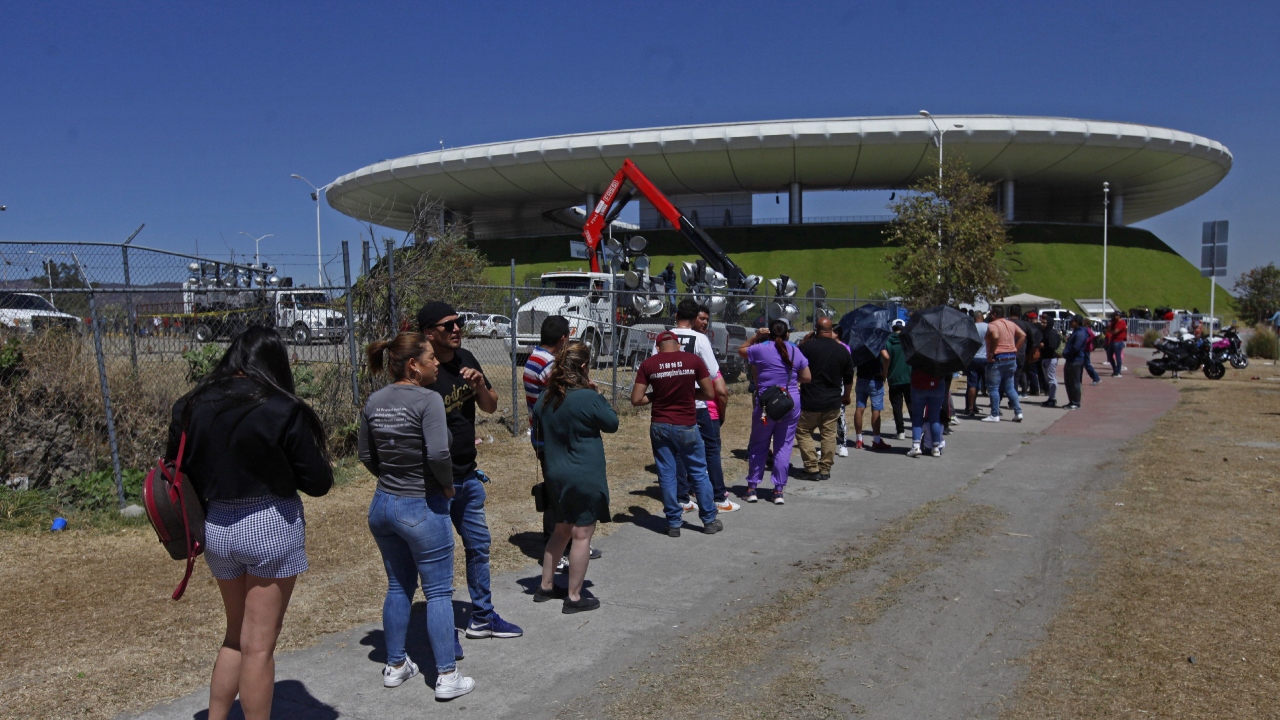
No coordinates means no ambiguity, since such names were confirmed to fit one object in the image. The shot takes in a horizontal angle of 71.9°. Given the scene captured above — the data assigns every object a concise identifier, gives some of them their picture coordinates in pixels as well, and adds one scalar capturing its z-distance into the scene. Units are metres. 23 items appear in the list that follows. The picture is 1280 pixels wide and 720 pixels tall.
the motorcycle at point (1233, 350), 22.64
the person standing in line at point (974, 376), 14.01
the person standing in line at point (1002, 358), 13.38
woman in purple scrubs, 8.02
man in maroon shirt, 6.65
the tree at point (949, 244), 25.66
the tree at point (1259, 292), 55.12
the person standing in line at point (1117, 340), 20.77
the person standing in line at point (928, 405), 10.22
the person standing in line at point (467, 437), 4.46
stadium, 56.38
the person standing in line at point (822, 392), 8.79
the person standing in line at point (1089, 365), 15.49
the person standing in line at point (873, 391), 10.77
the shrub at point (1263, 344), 27.13
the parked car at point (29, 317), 7.72
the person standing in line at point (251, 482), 3.15
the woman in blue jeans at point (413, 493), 3.83
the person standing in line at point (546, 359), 5.71
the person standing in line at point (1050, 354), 15.27
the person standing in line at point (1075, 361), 15.22
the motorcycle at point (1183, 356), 21.70
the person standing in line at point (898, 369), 10.88
